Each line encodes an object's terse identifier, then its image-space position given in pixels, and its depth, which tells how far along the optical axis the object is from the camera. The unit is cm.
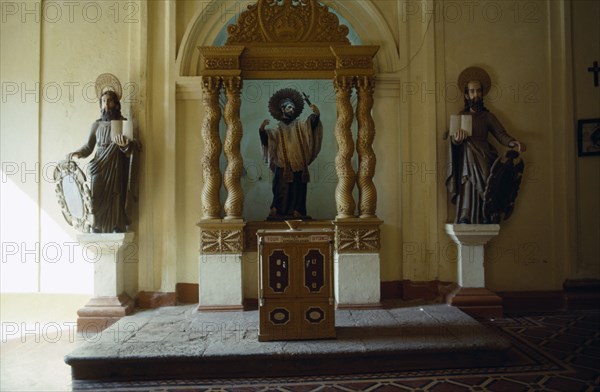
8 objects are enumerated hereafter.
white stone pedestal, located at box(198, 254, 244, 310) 514
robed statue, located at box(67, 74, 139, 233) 510
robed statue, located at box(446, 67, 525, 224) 519
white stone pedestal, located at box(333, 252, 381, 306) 518
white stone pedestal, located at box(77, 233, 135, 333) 504
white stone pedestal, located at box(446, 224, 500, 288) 531
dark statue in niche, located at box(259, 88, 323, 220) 571
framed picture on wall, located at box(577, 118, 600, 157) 559
